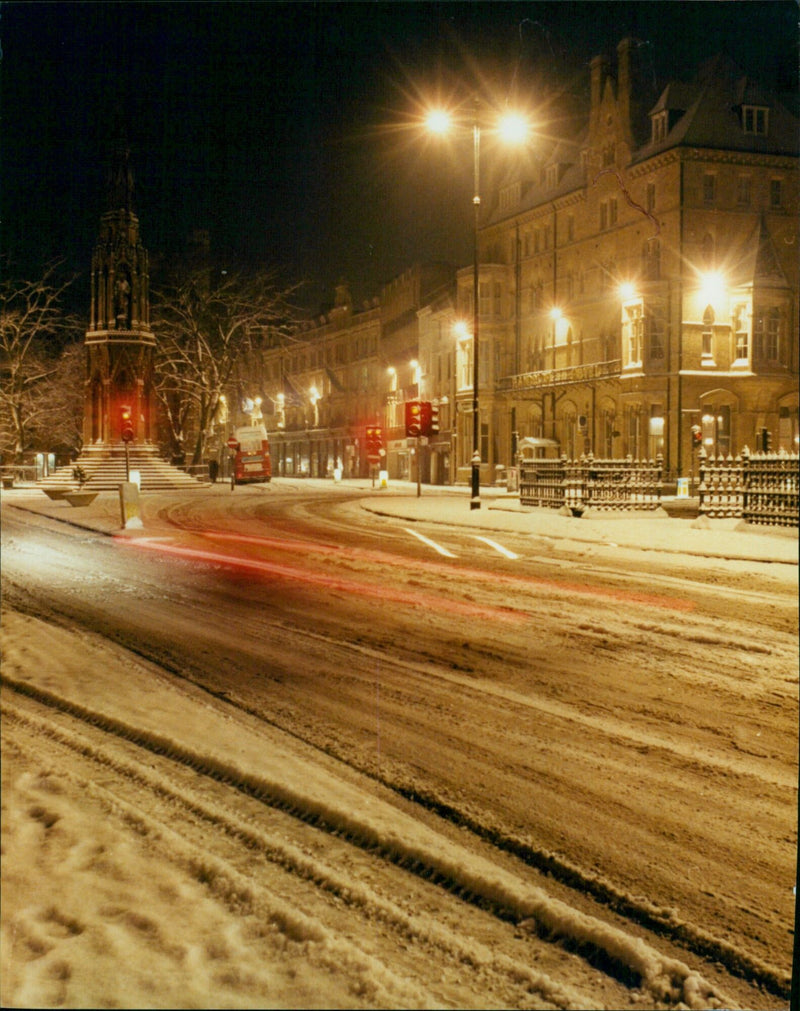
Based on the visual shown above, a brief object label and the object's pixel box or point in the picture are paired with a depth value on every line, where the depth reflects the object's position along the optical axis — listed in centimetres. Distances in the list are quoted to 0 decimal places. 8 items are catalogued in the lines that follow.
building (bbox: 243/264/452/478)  6166
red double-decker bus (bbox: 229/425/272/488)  5534
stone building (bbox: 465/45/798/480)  4144
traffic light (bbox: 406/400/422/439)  2397
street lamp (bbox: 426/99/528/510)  2344
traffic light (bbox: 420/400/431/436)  2425
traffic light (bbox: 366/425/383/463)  5121
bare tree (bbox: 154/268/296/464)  5250
